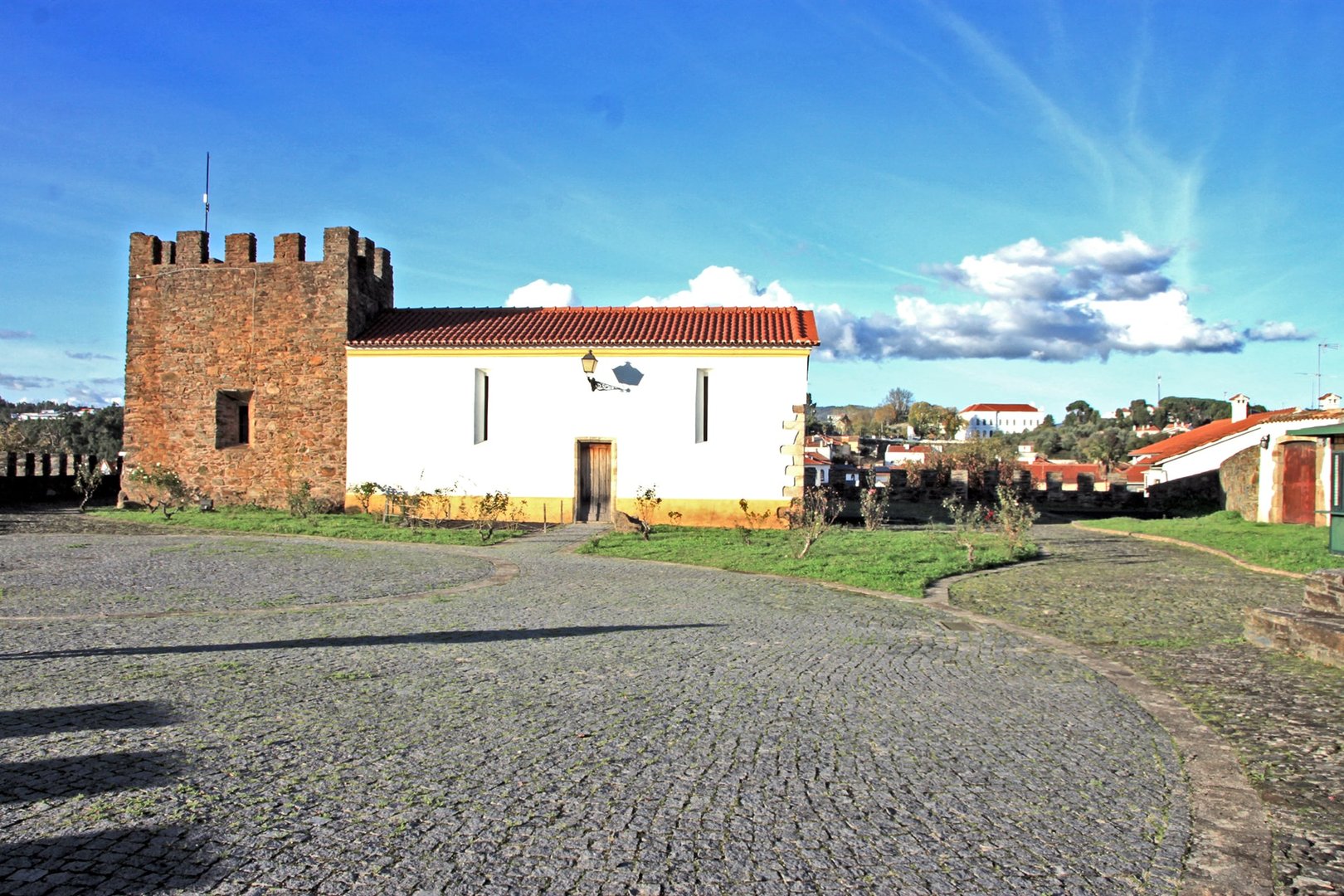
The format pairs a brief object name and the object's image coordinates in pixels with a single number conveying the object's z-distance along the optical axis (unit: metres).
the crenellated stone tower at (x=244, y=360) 21.77
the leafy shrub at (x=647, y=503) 20.02
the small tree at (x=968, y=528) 14.73
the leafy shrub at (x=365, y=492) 21.09
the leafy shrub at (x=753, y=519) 20.17
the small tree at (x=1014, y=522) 15.73
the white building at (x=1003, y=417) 182.88
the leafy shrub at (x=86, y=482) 22.08
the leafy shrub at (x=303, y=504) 20.59
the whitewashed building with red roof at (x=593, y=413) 20.34
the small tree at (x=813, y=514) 14.54
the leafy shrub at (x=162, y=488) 21.52
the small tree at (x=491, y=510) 19.63
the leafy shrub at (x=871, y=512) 19.69
